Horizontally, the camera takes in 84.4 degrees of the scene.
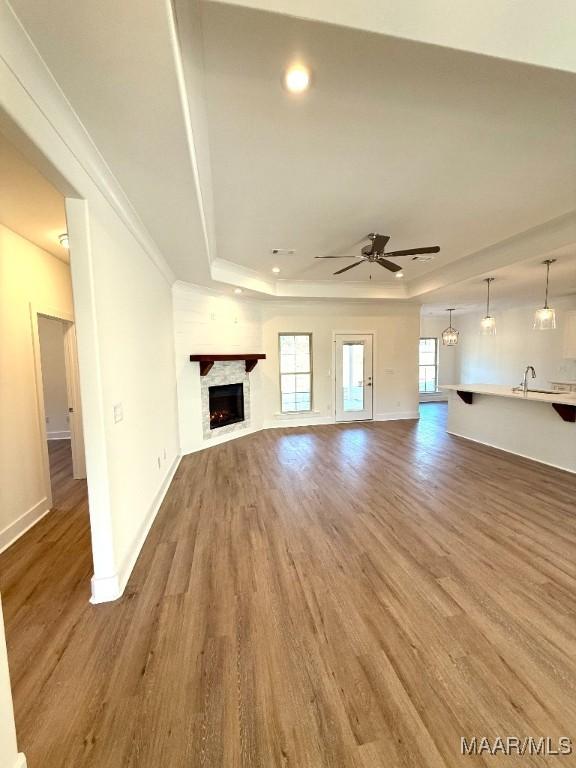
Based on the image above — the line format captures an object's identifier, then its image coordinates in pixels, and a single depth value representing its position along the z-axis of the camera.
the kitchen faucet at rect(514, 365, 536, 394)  4.68
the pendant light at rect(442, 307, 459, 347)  5.94
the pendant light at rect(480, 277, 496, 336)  4.80
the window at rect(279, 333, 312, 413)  6.95
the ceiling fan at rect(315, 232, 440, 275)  3.53
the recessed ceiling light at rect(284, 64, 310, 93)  1.60
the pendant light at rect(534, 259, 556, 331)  3.98
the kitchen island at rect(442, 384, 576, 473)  4.07
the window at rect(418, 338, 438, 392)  10.21
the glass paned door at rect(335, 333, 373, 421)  7.21
